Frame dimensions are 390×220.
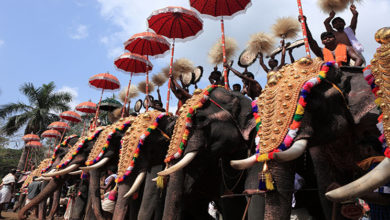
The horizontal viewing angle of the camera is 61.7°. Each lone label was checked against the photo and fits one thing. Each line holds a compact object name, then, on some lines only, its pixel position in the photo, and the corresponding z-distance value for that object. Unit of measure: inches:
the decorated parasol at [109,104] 491.8
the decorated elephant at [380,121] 77.2
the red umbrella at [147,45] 341.1
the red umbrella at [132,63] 376.5
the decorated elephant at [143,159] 204.5
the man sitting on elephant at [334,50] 166.9
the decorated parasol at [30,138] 910.6
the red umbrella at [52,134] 807.4
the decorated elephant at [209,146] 162.1
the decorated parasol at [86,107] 592.8
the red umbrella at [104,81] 464.4
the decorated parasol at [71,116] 677.3
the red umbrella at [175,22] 287.2
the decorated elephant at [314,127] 103.2
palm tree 1148.5
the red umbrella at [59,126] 766.5
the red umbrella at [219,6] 253.6
